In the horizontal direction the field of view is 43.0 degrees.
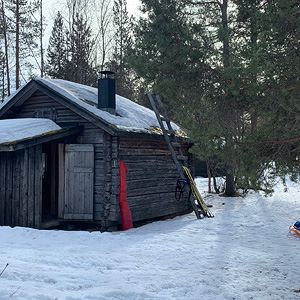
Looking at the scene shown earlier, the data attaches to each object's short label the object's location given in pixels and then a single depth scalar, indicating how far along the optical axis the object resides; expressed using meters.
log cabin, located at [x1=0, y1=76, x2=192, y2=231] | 9.66
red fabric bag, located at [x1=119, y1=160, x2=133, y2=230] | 10.28
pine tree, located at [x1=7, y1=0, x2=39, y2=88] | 22.31
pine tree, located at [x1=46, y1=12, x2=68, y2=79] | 26.02
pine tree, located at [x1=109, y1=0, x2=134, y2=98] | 25.19
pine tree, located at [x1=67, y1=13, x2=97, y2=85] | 24.14
